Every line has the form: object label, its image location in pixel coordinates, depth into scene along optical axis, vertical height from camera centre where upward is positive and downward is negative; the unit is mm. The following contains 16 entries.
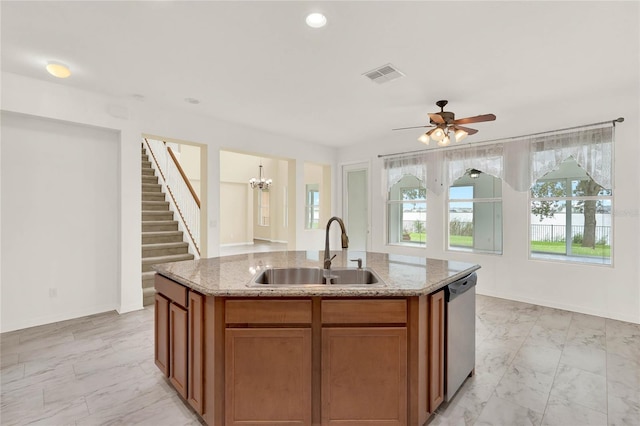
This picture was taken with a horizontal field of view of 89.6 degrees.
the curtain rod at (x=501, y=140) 3771 +1060
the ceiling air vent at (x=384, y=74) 3107 +1391
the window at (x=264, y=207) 11547 +178
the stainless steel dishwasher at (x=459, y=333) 2031 -815
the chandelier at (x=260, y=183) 10039 +909
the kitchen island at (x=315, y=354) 1723 -762
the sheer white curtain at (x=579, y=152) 3836 +768
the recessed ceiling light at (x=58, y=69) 3031 +1367
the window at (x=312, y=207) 7999 +132
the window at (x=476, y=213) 4840 -10
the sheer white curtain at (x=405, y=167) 5488 +800
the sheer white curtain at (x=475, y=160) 4703 +795
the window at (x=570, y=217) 3990 -58
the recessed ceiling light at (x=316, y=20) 2299 +1404
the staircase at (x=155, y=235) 4701 -394
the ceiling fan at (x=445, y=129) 3613 +976
